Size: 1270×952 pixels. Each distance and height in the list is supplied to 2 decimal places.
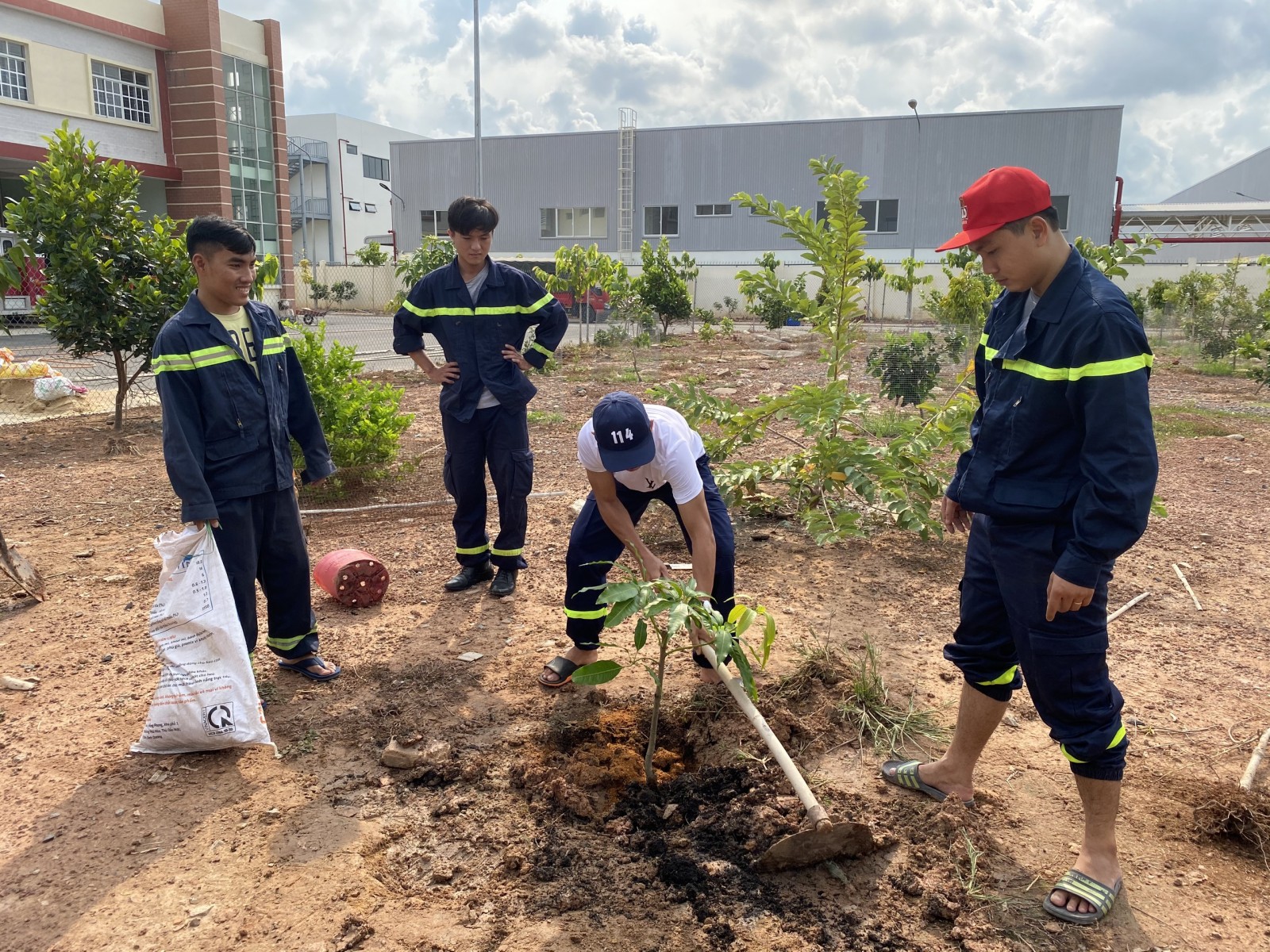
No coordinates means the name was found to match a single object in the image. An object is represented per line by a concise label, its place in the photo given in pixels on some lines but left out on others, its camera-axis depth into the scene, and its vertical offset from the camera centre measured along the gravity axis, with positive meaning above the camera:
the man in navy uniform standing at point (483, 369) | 4.32 -0.40
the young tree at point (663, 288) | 21.48 +0.05
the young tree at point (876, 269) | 26.00 +0.73
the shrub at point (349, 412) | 5.94 -0.85
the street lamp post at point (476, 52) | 20.22 +5.22
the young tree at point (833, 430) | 4.77 -0.78
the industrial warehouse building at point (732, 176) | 30.39 +4.24
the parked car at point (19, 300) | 16.03 -0.51
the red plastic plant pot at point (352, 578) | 4.23 -1.38
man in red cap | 2.04 -0.41
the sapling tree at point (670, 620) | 2.50 -0.94
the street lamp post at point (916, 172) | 30.84 +4.26
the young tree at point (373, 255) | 26.38 +0.84
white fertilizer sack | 2.89 -1.21
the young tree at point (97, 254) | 7.84 +0.22
